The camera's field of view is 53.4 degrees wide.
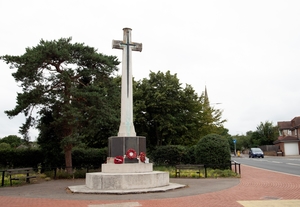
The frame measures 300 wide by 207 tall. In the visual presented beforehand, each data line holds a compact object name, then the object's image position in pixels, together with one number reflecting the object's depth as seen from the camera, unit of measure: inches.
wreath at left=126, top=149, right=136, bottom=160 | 532.9
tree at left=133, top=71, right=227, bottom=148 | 1170.0
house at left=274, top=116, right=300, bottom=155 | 2373.3
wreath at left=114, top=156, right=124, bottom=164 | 527.8
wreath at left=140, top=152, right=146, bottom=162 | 548.4
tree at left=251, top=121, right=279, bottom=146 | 2886.3
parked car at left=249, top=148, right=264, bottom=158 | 1889.1
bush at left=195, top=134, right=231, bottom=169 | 812.0
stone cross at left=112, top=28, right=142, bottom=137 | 568.7
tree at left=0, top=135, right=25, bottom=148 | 3020.2
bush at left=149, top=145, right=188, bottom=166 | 973.2
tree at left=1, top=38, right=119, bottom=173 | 719.7
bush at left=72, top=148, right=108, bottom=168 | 935.7
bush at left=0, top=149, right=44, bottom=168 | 881.5
